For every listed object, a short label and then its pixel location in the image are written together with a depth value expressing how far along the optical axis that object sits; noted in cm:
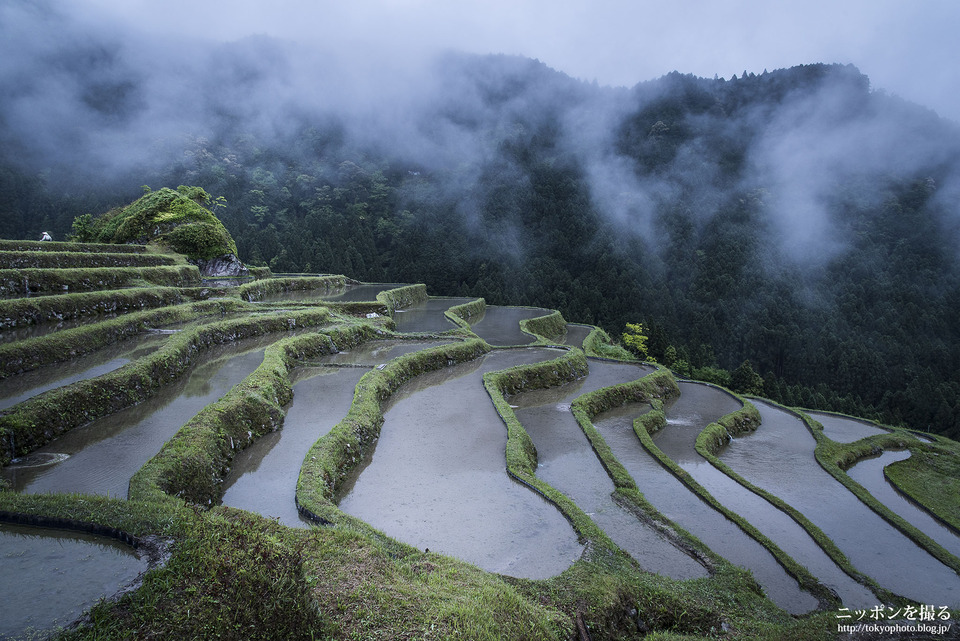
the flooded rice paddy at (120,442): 731
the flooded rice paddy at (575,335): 3341
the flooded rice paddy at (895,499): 1352
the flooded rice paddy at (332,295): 2983
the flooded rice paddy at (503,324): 2889
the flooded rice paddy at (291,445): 814
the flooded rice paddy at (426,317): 2858
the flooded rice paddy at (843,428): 2227
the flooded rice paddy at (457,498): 764
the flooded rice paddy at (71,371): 973
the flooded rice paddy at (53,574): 393
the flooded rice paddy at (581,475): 862
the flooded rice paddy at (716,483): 878
